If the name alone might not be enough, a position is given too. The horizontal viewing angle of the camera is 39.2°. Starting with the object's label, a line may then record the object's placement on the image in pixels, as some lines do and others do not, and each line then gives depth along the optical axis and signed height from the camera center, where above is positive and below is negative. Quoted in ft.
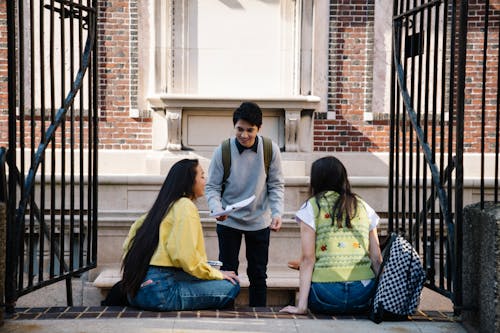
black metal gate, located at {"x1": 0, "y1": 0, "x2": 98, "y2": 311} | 13.55 -0.62
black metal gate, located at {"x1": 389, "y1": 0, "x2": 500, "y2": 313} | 13.19 -0.22
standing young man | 17.74 -1.89
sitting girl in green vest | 14.01 -2.53
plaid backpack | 13.44 -2.96
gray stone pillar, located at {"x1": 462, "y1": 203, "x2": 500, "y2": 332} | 11.99 -2.44
